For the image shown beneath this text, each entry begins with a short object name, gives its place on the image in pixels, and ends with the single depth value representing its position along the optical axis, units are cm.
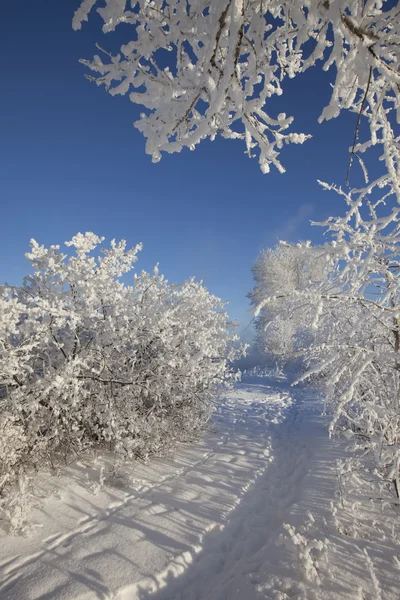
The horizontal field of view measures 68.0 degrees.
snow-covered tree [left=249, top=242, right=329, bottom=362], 2299
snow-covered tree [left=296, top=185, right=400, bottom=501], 215
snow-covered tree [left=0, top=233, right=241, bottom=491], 424
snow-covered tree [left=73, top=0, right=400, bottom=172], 139
